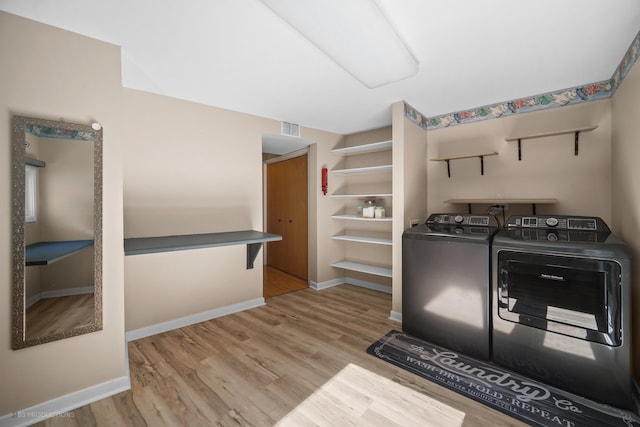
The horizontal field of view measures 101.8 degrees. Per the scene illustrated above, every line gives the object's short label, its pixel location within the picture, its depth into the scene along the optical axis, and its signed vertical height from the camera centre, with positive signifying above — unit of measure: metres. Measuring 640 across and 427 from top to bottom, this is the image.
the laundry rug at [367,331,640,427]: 1.53 -1.20
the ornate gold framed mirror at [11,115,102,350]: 1.46 -0.09
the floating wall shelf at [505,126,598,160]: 2.19 +0.69
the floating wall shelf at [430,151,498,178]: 2.66 +0.59
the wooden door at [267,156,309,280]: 4.19 -0.01
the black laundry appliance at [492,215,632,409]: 1.58 -0.65
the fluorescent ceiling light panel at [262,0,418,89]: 1.27 +1.02
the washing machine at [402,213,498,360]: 2.06 -0.61
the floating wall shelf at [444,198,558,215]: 2.35 +0.10
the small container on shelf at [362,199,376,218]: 3.50 +0.04
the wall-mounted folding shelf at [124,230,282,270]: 1.89 -0.23
